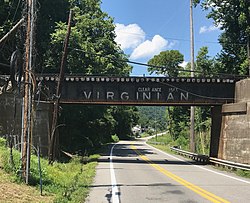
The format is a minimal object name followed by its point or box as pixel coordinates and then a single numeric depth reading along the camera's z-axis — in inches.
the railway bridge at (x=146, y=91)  1074.1
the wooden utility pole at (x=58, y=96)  840.9
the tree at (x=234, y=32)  1606.9
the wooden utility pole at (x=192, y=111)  1321.4
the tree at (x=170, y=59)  3221.0
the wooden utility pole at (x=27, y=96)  433.0
